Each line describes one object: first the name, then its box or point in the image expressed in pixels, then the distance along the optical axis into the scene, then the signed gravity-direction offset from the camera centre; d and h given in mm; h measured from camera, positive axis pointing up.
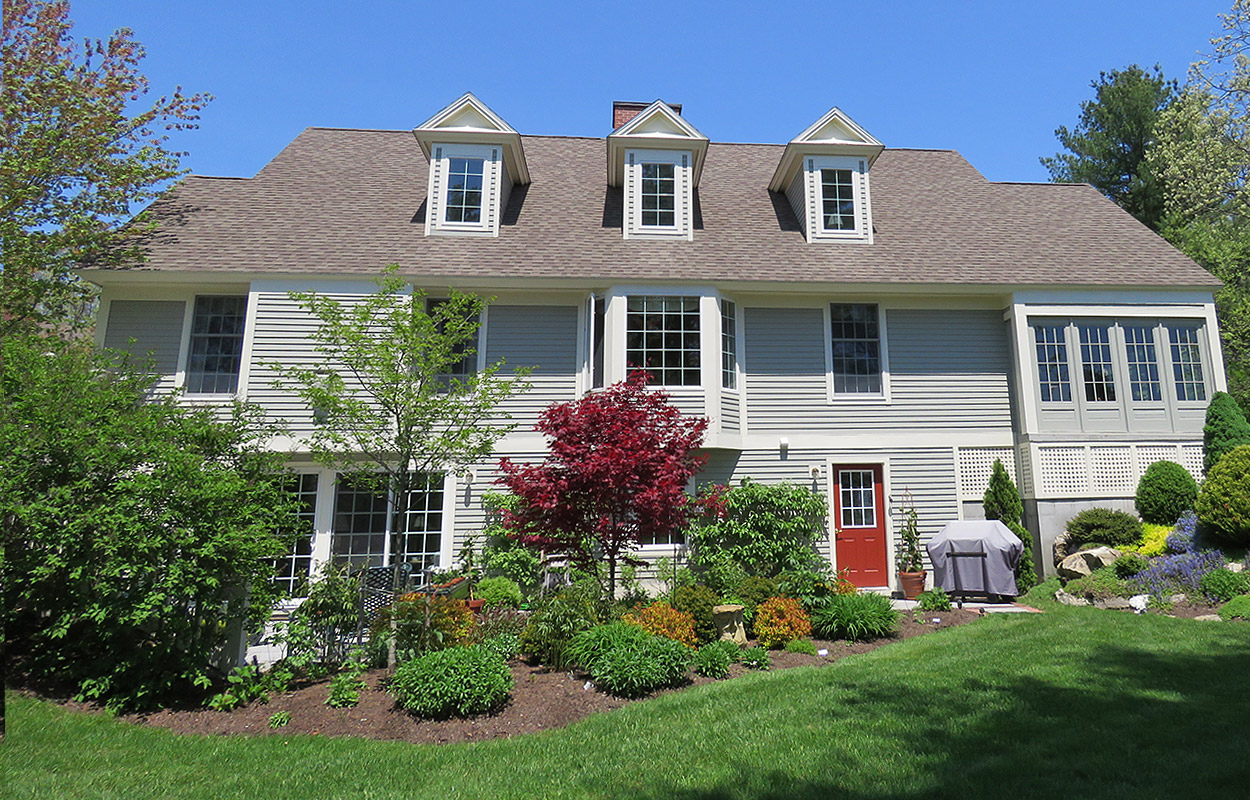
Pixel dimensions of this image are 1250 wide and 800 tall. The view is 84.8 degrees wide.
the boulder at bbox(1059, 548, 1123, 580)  10664 -738
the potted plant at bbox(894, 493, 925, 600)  11617 -723
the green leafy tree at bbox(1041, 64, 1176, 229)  26031 +14634
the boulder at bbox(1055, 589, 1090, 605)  9934 -1245
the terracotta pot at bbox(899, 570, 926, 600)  11562 -1204
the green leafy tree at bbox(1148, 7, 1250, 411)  19891 +10772
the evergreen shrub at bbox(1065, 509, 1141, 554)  11211 -255
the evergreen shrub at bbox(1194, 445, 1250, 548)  9828 +202
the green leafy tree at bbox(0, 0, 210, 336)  11844 +6426
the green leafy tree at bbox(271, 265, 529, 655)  8555 +1469
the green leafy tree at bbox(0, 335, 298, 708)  6168 -345
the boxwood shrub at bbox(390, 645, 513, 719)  5949 -1532
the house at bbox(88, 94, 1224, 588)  11883 +3462
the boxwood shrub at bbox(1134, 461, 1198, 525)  11492 +356
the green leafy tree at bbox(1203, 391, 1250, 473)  11602 +1454
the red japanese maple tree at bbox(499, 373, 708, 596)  8555 +368
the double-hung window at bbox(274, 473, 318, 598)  11500 -732
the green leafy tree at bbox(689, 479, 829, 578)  11414 -333
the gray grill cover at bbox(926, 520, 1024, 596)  10750 -704
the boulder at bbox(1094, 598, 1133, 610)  9402 -1234
